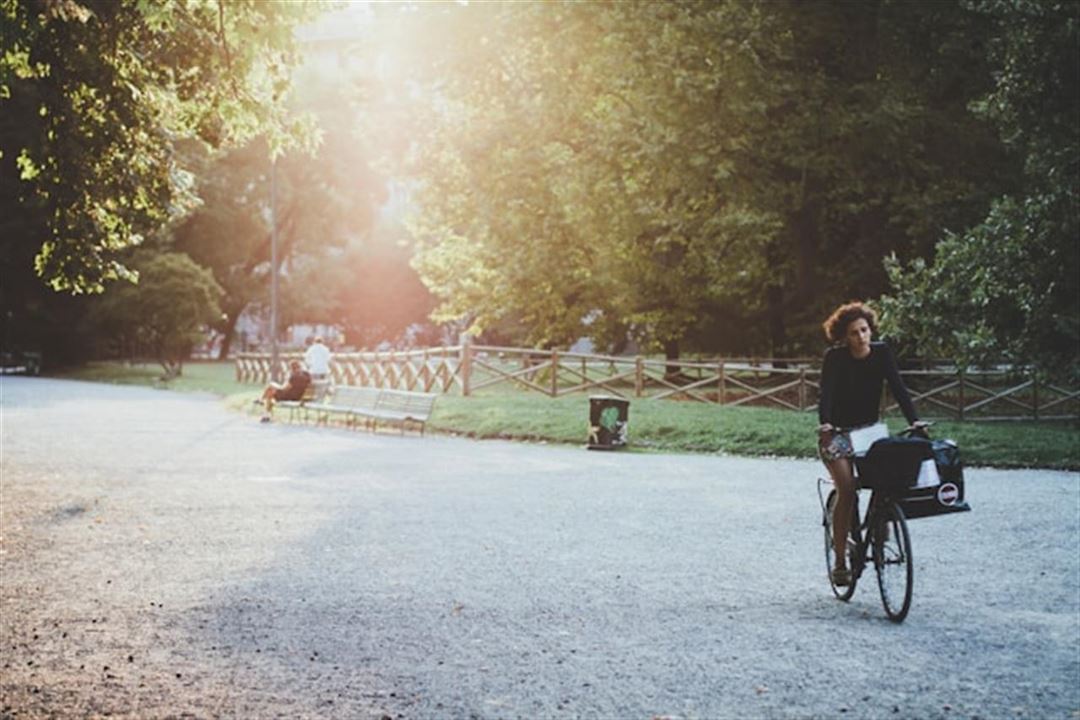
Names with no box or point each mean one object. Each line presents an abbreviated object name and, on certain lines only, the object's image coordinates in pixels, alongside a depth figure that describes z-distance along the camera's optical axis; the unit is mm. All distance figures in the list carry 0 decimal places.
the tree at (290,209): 56406
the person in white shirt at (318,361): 27484
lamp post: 31325
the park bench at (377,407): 21844
